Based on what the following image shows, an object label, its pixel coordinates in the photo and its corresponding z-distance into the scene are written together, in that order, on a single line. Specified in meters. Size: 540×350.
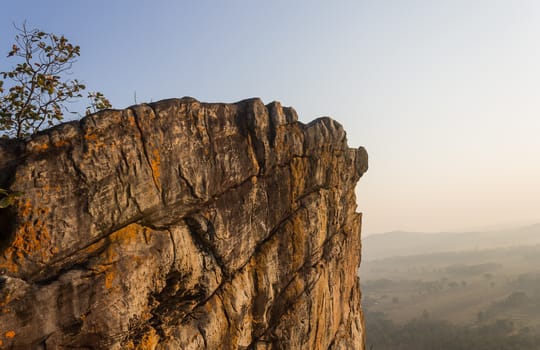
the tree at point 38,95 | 14.81
